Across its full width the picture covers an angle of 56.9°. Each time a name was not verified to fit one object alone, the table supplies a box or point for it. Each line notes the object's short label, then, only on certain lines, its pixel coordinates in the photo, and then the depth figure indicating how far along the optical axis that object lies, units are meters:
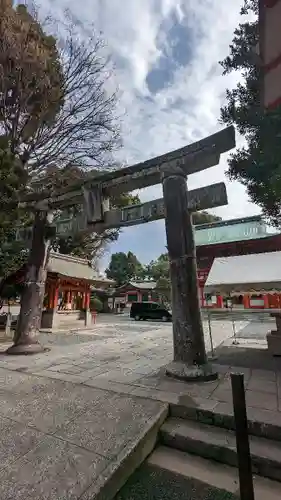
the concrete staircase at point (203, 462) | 2.08
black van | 21.72
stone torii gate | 4.28
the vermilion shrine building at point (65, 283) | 12.65
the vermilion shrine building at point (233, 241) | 15.96
